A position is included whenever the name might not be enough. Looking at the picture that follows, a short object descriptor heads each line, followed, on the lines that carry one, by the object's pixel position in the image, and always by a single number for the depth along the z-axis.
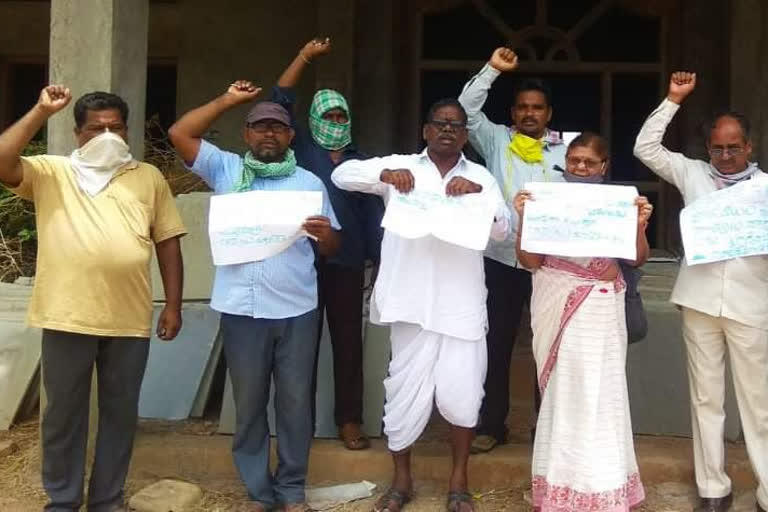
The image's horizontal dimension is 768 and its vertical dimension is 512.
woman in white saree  3.38
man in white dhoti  3.55
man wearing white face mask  3.37
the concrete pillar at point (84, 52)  4.11
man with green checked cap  3.90
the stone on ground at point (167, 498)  3.83
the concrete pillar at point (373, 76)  7.16
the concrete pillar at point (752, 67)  6.73
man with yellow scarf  3.88
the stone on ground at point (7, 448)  4.41
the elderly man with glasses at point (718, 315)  3.55
